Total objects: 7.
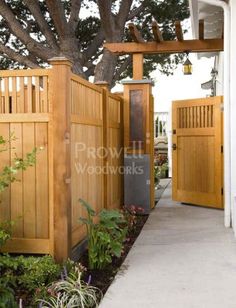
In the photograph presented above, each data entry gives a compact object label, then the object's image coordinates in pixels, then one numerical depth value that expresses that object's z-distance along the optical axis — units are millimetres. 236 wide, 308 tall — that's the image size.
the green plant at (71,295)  3073
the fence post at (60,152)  3891
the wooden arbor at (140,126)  6738
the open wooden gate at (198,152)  6977
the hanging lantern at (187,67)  8131
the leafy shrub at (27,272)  3424
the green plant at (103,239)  3969
